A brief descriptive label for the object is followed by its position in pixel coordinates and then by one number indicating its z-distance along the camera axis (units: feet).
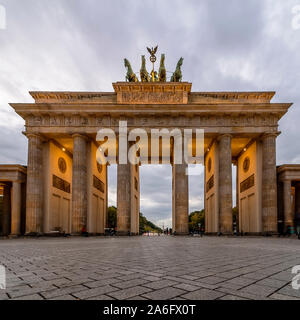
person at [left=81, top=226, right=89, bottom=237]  84.79
